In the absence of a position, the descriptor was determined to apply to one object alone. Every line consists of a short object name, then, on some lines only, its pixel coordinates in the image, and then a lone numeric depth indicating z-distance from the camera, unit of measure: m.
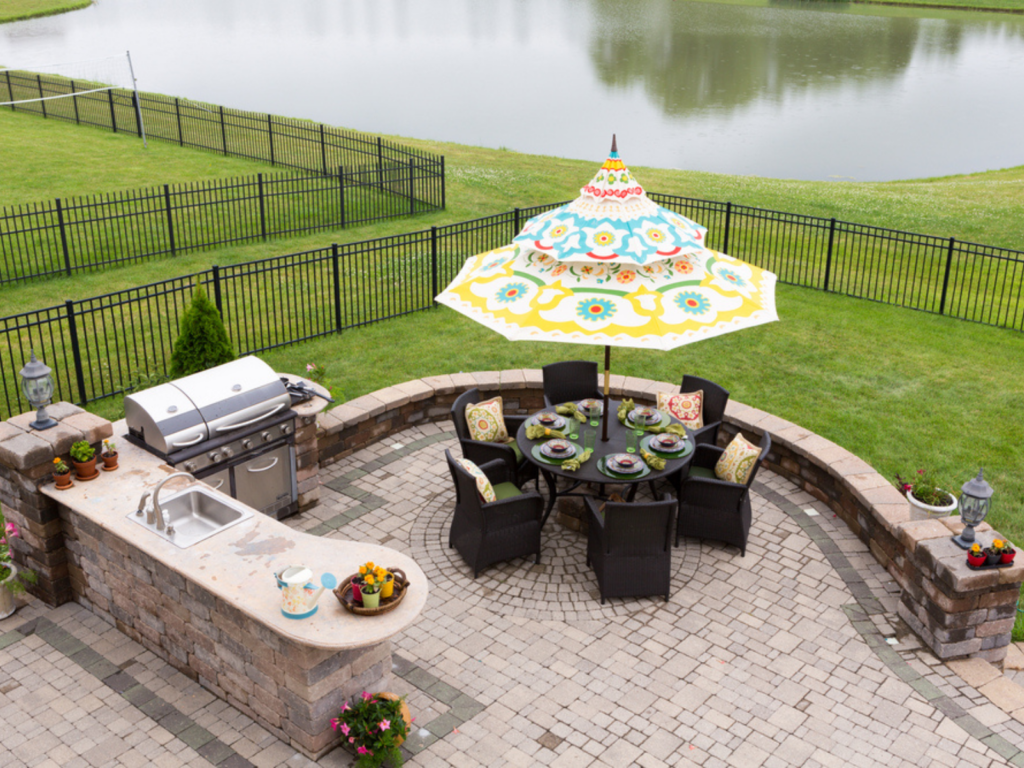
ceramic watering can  5.68
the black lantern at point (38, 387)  7.17
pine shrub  10.23
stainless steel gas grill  7.80
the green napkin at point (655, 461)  8.53
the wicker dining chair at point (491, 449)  9.01
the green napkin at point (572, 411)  9.62
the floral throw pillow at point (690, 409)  9.92
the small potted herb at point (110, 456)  7.58
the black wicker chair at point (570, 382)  10.50
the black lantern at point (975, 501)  6.91
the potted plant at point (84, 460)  7.32
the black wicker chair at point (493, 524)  8.09
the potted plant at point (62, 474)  7.15
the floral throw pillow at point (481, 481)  8.22
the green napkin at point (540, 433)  9.07
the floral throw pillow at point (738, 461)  8.70
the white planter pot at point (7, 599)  7.61
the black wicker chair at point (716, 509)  8.47
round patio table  8.43
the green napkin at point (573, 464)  8.48
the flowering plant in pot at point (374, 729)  6.02
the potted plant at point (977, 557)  6.98
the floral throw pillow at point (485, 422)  9.48
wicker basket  5.81
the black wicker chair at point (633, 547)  7.62
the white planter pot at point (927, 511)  8.21
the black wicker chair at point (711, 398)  10.03
